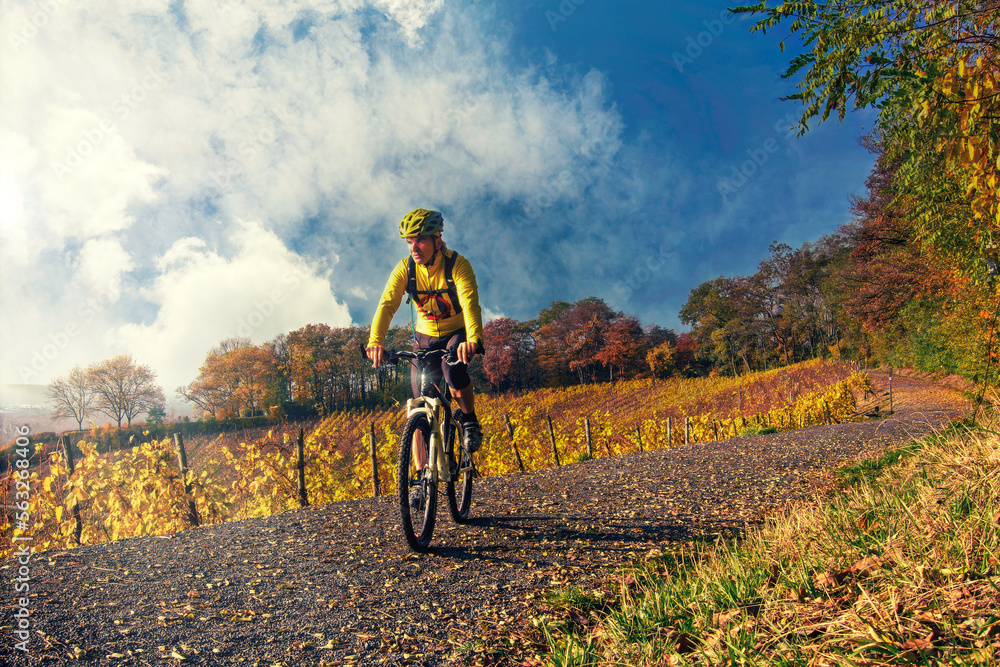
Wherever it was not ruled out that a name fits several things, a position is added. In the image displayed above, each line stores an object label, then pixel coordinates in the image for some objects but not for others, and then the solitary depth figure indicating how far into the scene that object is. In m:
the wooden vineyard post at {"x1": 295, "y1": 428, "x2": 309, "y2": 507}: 7.01
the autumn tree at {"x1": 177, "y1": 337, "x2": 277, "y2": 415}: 38.75
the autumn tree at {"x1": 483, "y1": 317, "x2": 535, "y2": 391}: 45.88
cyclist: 3.60
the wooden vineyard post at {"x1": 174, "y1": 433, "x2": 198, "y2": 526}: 6.82
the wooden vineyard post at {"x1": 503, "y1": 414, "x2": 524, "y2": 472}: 10.12
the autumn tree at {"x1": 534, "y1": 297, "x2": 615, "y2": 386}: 48.31
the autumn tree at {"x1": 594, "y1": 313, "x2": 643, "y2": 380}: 47.34
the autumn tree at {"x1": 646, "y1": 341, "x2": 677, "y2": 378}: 49.53
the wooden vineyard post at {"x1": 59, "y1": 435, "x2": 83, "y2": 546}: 6.44
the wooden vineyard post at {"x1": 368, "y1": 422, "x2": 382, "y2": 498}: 7.51
